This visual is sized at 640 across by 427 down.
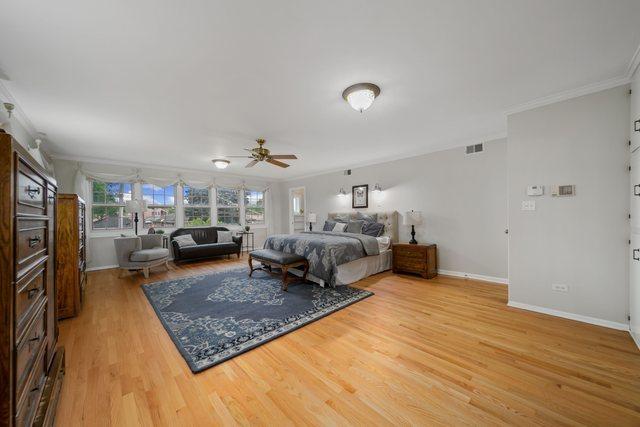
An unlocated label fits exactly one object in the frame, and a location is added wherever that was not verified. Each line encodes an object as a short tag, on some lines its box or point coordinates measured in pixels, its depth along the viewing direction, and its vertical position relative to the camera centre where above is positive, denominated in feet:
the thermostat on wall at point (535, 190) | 8.96 +0.85
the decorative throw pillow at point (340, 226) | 17.92 -0.86
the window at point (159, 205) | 19.31 +0.98
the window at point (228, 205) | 23.47 +1.07
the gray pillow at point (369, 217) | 17.57 -0.17
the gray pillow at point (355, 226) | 17.19 -0.80
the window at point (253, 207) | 25.32 +0.98
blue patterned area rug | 7.09 -3.69
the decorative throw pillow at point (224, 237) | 20.98 -1.79
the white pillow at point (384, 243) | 16.06 -1.89
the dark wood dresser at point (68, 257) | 8.83 -1.45
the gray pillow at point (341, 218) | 19.20 -0.24
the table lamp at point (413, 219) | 14.85 -0.30
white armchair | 14.64 -2.32
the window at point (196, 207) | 21.40 +0.89
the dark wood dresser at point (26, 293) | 2.71 -1.08
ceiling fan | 12.49 +3.21
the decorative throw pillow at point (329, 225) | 18.93 -0.78
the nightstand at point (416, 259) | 13.89 -2.68
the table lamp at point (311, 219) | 22.90 -0.34
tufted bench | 12.09 -2.32
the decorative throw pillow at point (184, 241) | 18.25 -1.84
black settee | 18.02 -2.32
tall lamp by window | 17.08 +0.75
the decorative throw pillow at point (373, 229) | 16.70 -1.00
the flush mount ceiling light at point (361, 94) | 7.59 +3.85
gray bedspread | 12.12 -1.82
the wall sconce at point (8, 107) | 7.69 +3.66
